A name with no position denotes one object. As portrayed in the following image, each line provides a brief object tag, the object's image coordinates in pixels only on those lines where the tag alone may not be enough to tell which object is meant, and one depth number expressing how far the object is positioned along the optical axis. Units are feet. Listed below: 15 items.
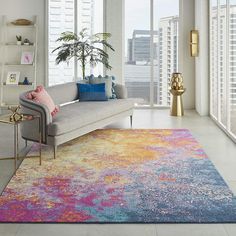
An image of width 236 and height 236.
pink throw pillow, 17.12
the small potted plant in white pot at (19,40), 29.59
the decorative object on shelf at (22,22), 29.40
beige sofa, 16.49
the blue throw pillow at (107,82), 23.65
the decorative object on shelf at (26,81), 29.58
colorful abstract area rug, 10.69
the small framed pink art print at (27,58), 29.73
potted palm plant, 28.04
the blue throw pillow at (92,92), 22.91
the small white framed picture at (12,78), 29.63
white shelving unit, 29.89
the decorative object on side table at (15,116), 15.14
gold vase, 27.48
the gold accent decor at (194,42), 28.30
